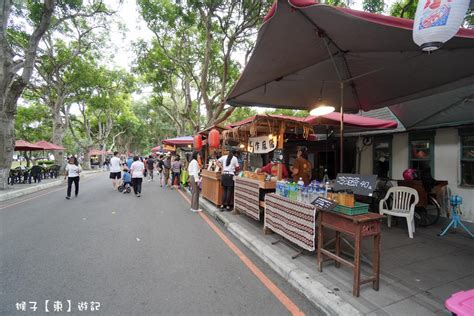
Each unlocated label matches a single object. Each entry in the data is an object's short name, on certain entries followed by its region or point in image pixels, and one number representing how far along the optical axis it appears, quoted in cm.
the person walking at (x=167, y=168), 1576
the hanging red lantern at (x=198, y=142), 1111
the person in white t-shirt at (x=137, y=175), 1096
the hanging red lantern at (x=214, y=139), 917
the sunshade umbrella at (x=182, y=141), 1456
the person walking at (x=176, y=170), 1397
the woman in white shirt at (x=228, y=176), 738
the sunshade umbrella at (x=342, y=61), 307
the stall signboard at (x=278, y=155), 590
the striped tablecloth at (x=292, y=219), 376
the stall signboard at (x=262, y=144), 626
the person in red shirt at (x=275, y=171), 600
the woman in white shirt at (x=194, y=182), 776
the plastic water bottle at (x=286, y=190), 451
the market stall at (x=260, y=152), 566
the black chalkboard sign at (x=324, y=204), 321
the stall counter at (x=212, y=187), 794
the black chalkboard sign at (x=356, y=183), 317
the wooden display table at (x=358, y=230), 293
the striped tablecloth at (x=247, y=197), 570
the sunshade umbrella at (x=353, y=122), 636
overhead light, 512
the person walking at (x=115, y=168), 1227
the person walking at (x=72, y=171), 964
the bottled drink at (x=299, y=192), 409
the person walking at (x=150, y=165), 1827
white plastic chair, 555
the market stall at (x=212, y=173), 796
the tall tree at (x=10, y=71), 1004
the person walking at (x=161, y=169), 1558
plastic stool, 193
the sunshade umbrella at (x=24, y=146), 1548
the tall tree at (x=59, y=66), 1692
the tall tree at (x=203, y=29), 1173
